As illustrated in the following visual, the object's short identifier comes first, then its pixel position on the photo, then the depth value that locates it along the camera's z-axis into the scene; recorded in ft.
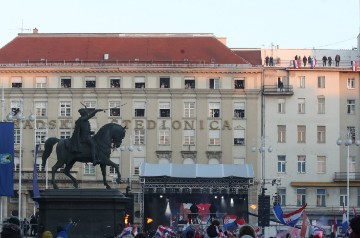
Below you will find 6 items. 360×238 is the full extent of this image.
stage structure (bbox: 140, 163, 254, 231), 289.74
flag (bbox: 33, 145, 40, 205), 216.74
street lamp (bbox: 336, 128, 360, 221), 259.88
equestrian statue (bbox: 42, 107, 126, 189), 169.89
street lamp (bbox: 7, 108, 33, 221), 233.14
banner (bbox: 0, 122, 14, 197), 179.73
